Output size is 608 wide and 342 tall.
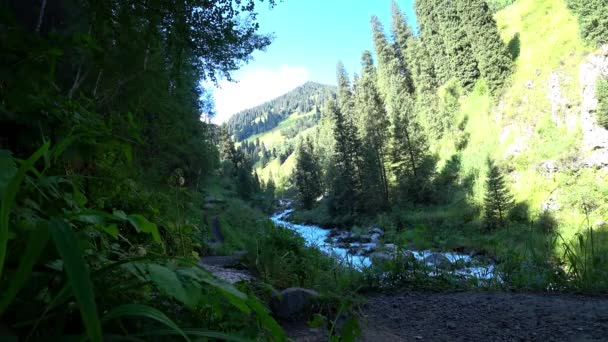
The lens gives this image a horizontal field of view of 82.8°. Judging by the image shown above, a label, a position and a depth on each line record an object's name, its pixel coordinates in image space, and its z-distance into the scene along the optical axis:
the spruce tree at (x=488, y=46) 34.09
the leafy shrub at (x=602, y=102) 22.45
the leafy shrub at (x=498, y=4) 53.19
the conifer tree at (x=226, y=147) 53.34
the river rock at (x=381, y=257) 6.27
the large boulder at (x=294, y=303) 3.84
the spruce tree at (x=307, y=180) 54.91
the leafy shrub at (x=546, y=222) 19.21
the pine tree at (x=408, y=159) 33.16
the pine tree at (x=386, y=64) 53.62
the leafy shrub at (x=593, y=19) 24.86
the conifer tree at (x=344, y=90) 59.12
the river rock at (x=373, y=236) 23.12
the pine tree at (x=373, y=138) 35.75
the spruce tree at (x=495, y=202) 21.77
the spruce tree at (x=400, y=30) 56.81
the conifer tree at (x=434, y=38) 43.75
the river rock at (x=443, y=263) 6.17
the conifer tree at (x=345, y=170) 37.53
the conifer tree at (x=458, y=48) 37.88
